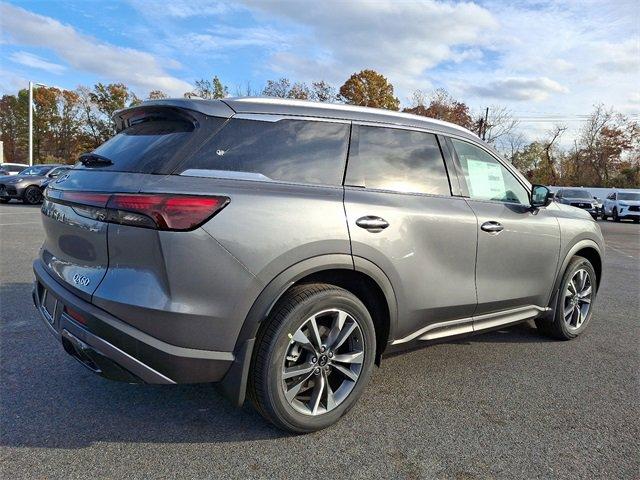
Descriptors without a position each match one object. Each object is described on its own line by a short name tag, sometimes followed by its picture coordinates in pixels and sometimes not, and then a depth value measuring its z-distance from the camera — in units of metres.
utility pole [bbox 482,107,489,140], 48.81
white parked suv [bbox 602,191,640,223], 26.53
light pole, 33.37
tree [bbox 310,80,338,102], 41.56
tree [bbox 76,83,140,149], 52.69
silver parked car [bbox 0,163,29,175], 26.89
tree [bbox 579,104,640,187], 51.03
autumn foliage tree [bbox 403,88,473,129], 45.06
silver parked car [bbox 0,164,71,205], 17.20
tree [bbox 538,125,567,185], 57.88
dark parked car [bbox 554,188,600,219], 26.89
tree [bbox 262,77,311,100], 38.56
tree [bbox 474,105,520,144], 47.56
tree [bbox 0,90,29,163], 59.97
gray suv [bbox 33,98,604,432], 2.27
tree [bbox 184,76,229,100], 39.75
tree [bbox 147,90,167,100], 51.67
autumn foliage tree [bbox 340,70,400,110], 44.63
